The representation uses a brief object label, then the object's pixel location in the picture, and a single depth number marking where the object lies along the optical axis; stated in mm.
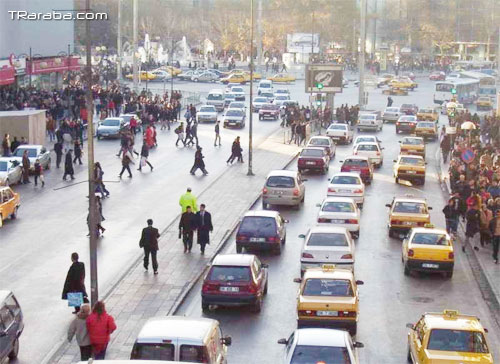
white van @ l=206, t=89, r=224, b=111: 81312
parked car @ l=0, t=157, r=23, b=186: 42156
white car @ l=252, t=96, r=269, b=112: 81062
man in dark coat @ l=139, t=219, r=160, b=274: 27984
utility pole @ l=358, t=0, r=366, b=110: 85612
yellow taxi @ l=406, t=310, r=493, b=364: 18766
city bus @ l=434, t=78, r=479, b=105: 99562
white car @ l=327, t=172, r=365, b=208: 39625
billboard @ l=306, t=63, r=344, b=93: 75312
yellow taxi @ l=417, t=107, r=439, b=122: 76438
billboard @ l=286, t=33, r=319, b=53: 135625
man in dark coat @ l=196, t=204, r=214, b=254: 30719
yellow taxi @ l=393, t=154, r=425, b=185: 47125
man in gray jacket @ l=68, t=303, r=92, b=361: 18953
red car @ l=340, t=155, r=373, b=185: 46406
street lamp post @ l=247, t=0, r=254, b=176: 48094
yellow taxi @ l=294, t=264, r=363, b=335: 22547
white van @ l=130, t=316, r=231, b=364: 16969
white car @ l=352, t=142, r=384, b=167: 52344
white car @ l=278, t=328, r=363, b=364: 17766
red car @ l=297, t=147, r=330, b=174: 49000
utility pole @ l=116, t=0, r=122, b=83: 88150
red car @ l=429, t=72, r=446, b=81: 124562
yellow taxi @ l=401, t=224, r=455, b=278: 28672
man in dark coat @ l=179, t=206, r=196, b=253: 30828
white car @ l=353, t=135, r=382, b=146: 56278
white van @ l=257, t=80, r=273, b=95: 95619
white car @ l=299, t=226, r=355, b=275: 27812
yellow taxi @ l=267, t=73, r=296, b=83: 116062
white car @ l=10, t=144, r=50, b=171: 46125
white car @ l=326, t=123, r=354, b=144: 63250
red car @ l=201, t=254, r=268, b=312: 24266
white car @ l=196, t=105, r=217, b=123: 72312
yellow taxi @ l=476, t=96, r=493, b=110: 96625
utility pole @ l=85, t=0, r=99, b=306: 22969
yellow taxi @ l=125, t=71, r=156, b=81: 107500
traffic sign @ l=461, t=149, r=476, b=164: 37616
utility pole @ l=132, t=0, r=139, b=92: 83875
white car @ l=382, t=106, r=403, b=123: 78625
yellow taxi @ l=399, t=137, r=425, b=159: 55219
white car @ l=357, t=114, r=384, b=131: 72062
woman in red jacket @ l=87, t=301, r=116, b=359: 19000
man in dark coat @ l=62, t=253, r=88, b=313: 23578
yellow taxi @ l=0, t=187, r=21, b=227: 34938
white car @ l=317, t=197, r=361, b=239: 33688
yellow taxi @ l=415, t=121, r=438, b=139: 68000
